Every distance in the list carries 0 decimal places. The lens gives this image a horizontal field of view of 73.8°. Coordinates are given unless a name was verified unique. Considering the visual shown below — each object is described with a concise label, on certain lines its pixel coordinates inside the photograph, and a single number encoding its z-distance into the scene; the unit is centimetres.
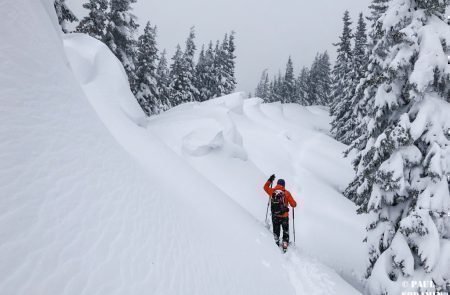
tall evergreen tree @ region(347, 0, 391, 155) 1072
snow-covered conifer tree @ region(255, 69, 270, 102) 8762
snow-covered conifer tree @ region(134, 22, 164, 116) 2842
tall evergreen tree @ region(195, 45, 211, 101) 4773
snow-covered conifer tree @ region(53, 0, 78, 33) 1706
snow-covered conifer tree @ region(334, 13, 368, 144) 3344
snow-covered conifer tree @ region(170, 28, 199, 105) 4178
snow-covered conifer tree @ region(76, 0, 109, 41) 2291
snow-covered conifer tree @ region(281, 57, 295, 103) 7119
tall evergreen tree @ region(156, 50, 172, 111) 3728
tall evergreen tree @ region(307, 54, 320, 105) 7231
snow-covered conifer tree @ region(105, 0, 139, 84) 2409
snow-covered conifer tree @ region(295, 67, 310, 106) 7288
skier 1005
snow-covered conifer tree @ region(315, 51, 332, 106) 7031
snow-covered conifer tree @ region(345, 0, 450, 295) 866
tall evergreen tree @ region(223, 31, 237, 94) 5012
